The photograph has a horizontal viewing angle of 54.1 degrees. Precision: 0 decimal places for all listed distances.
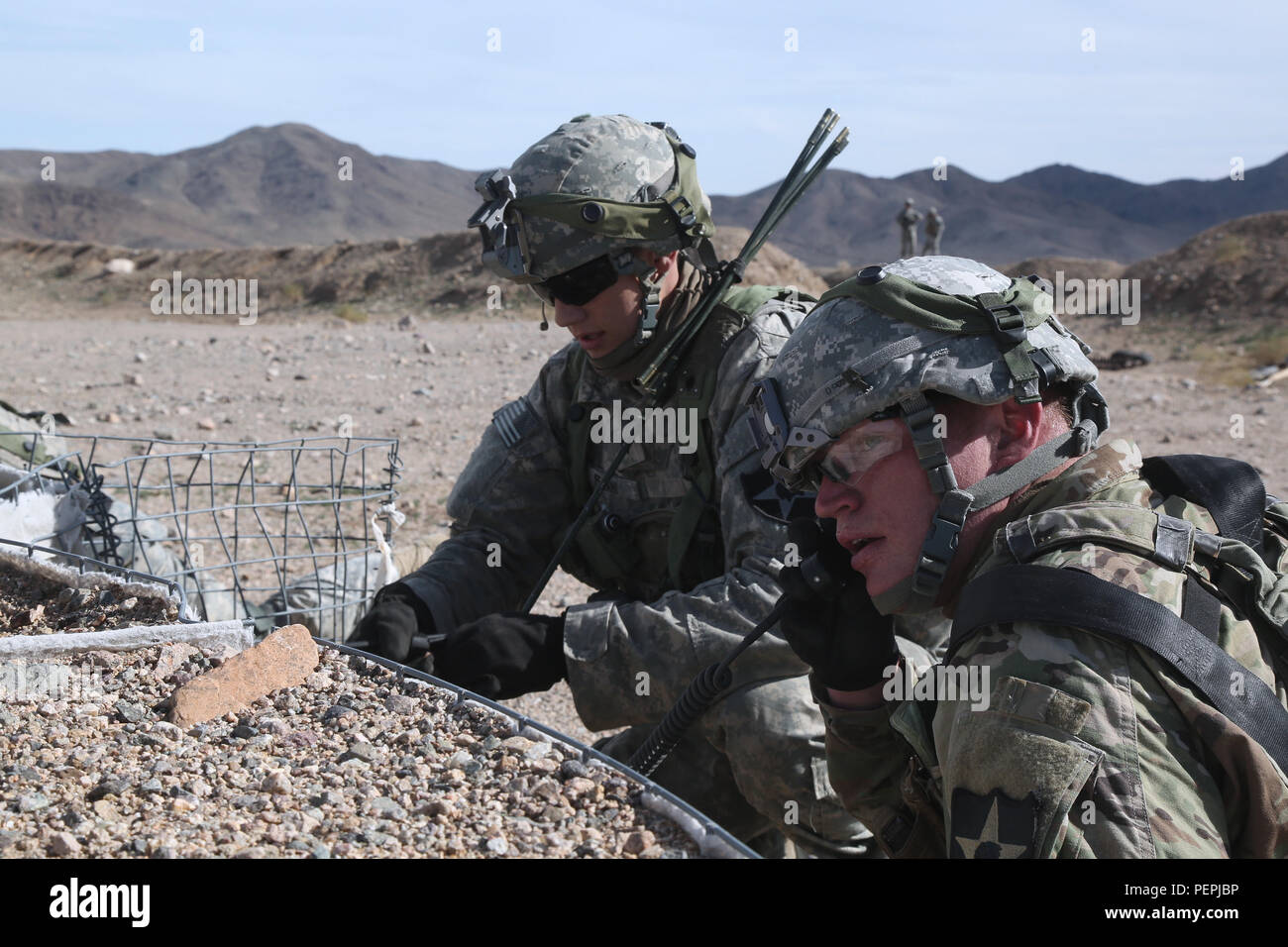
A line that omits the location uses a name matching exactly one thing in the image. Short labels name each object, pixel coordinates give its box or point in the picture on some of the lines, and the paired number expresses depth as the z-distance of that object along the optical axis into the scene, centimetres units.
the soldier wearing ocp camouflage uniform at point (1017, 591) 171
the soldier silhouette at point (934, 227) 2308
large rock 226
